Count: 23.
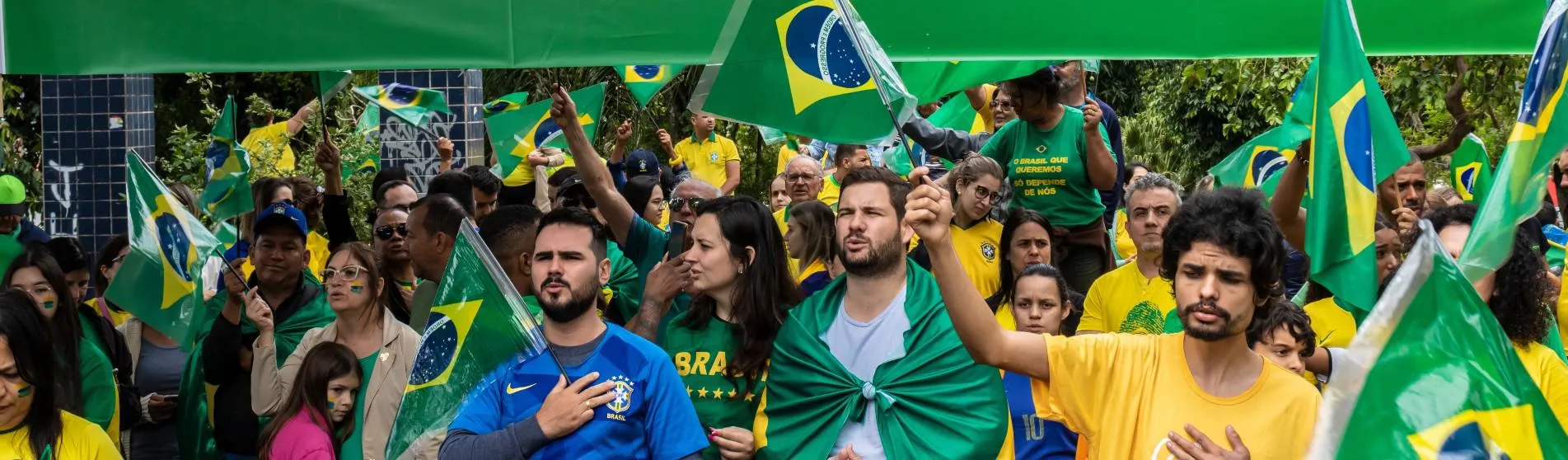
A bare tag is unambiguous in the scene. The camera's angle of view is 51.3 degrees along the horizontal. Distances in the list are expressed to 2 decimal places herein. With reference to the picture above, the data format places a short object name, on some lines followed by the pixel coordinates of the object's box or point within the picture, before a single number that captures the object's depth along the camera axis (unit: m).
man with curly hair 4.03
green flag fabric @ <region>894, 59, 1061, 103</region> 7.37
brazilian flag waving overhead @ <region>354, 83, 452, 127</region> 10.04
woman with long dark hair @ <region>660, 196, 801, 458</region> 5.40
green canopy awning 5.85
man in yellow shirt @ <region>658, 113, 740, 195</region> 15.19
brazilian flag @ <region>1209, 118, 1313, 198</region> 7.96
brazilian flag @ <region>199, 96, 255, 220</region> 8.15
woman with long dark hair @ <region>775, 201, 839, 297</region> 6.81
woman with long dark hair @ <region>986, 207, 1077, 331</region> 7.00
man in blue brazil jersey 4.67
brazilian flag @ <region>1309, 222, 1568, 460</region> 3.32
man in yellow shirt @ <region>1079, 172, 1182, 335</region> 6.36
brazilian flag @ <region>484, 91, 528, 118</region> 9.64
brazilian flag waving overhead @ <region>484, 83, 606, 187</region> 9.36
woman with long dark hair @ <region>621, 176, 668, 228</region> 8.94
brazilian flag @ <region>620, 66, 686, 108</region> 8.59
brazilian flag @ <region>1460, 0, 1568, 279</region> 4.23
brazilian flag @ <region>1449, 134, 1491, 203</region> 9.98
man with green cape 4.95
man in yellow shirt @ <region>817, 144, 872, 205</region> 10.48
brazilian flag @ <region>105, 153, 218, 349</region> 6.66
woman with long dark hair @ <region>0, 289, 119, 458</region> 5.33
